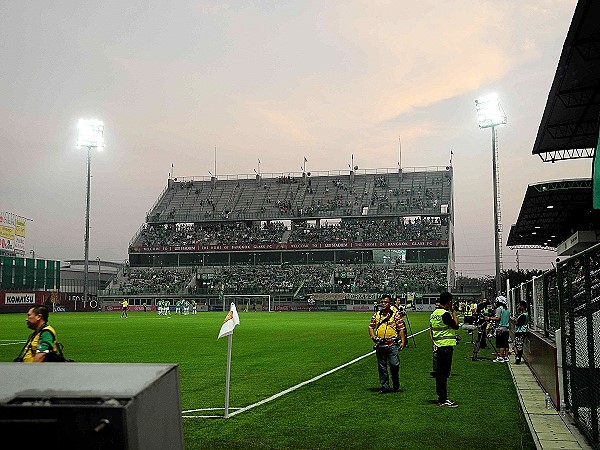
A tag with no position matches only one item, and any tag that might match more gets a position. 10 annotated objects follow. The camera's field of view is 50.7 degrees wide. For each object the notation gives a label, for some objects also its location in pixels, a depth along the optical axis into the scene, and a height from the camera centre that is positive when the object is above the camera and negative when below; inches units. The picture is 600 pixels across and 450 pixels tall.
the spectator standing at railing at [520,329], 687.7 -57.9
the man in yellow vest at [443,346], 445.4 -48.2
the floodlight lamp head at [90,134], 2920.8 +666.2
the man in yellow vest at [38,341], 297.7 -30.1
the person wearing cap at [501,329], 713.0 -59.7
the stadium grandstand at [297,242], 3262.8 +195.3
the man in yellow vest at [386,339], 492.4 -48.0
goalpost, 3260.3 -94.3
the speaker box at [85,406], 98.4 -20.6
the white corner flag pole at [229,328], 405.9 -33.3
